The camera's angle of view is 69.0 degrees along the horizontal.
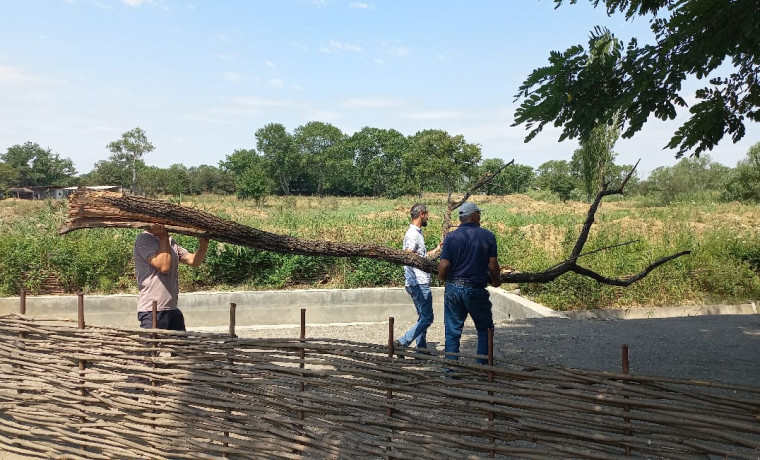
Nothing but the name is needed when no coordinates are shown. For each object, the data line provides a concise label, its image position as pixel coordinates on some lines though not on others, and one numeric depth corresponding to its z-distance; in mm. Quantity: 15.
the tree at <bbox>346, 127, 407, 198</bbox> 103000
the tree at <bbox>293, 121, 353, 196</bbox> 102625
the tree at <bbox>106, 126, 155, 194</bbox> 83688
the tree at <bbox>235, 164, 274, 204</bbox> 48428
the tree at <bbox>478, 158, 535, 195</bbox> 92894
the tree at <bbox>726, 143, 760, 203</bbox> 36281
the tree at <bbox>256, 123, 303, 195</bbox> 106250
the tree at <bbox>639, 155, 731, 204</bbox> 58969
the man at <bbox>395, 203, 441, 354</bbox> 6547
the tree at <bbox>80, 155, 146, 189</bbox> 77062
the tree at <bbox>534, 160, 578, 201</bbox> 70750
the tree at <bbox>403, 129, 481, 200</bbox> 52188
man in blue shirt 5035
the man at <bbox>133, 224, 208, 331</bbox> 4531
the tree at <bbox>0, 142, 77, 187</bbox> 89938
